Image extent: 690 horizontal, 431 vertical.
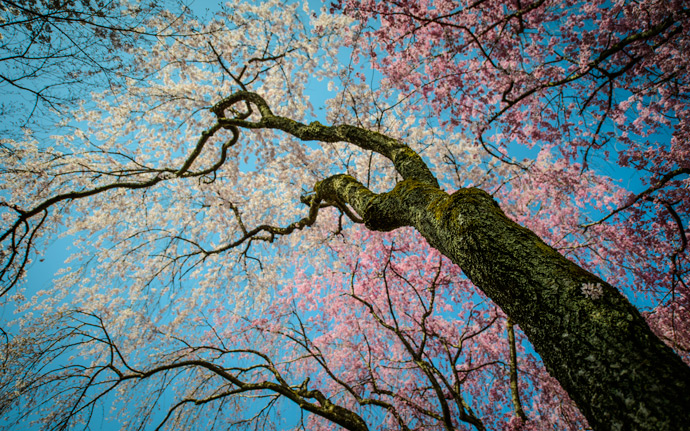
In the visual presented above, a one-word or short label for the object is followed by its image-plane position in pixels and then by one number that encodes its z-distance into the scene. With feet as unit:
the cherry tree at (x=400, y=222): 3.43
